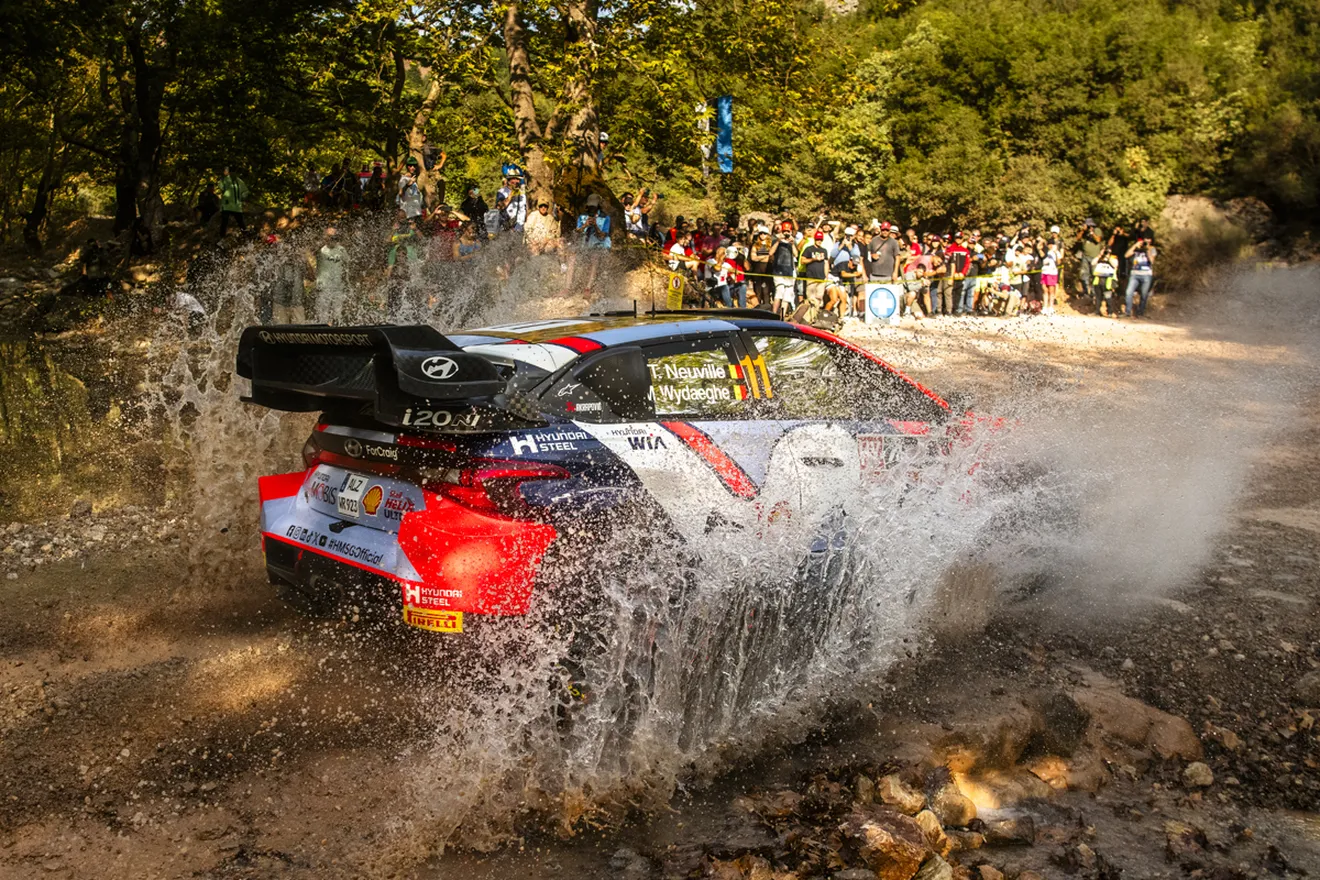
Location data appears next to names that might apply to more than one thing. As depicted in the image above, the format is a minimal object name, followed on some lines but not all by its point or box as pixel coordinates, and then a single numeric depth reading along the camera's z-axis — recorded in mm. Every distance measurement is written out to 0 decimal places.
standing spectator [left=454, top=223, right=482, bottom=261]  17875
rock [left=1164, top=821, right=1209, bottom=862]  4023
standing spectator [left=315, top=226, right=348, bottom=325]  16280
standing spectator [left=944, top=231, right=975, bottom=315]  22625
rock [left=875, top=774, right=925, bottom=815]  4223
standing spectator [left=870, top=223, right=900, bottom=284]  20953
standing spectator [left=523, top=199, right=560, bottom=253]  18109
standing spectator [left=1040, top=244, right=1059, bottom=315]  23844
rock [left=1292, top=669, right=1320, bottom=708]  5164
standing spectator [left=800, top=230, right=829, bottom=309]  20016
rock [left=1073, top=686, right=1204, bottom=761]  4797
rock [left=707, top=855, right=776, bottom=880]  3754
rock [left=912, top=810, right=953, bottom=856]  4051
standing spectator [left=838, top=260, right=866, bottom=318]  20500
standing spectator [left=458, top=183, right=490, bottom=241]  20344
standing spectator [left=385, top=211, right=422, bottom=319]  17406
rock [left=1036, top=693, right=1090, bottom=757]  4816
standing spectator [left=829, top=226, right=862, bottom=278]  20594
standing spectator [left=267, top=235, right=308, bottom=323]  16484
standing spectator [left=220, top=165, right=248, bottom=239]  22469
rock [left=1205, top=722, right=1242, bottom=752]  4812
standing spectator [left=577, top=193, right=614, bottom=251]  18759
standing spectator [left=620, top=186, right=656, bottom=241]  21359
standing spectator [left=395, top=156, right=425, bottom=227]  18297
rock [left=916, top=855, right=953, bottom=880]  3787
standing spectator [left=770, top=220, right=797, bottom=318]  19641
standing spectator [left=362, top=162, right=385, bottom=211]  20438
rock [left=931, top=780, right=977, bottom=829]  4246
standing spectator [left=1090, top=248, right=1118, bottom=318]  24219
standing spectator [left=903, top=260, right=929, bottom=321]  21484
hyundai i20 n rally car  4414
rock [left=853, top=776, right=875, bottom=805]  4289
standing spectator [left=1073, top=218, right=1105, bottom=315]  24500
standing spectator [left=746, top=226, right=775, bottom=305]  20219
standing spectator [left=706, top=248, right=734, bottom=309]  20031
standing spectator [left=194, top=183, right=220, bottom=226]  23922
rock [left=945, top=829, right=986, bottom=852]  4082
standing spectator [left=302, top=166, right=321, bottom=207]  21078
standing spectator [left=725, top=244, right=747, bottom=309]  20094
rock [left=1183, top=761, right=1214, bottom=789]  4516
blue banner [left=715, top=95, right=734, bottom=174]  21516
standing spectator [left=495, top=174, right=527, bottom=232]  19469
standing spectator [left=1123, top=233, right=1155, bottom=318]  23047
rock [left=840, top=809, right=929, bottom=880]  3801
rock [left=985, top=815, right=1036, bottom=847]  4121
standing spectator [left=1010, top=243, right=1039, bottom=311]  23656
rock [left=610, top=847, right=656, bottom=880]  3762
